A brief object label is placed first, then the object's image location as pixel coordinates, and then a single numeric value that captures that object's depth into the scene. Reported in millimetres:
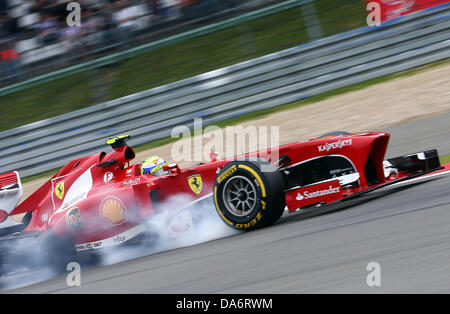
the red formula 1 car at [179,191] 11484
